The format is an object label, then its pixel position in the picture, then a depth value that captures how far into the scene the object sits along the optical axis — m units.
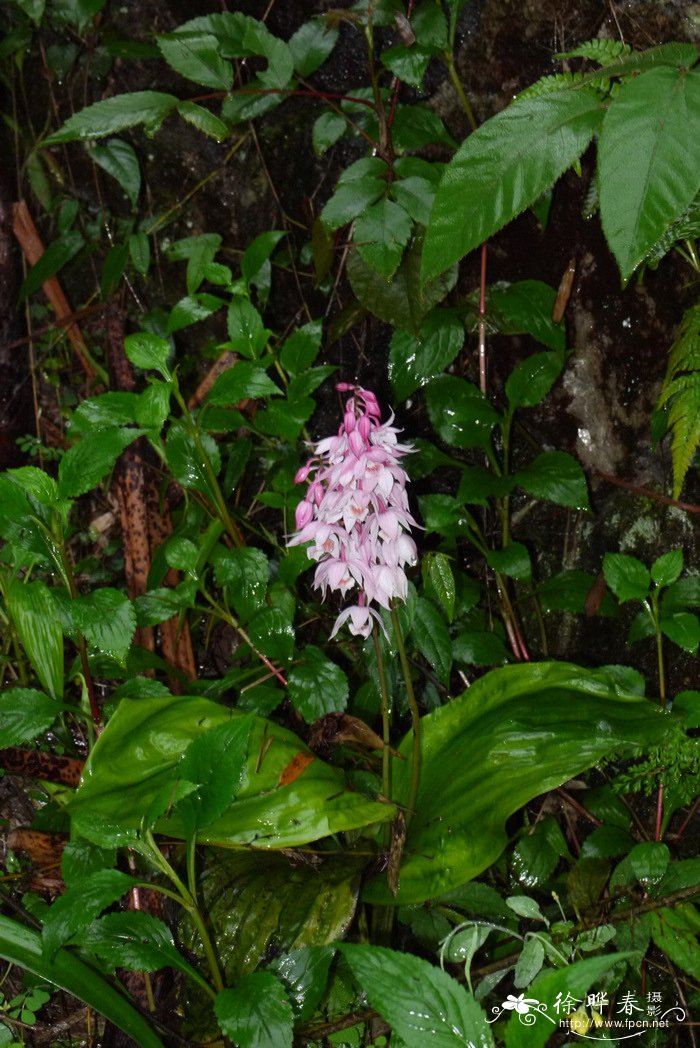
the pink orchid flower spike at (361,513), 1.20
